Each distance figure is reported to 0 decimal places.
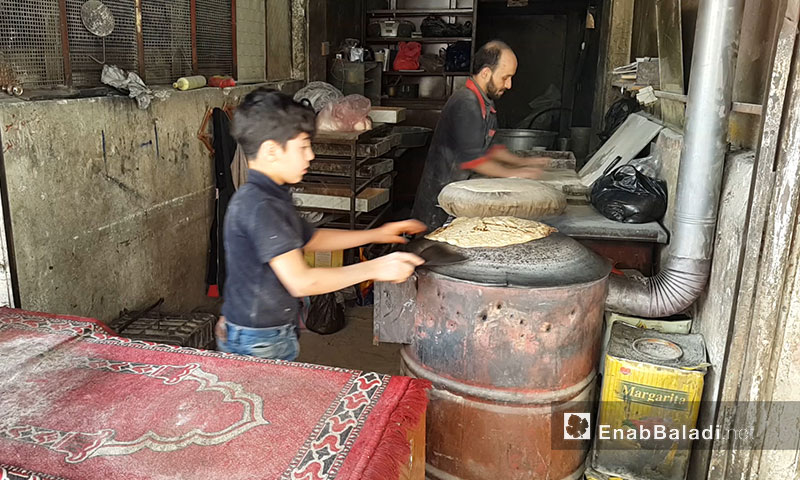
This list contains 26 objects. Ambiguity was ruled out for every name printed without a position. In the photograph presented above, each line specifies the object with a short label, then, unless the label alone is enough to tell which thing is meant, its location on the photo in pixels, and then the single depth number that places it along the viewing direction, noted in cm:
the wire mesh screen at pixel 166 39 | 406
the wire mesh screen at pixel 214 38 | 473
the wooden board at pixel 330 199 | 512
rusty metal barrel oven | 235
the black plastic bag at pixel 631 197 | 332
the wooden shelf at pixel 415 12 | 781
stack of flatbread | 256
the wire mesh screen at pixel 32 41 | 294
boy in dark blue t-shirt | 188
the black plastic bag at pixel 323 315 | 486
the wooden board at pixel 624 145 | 404
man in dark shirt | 356
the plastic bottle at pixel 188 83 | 427
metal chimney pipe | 256
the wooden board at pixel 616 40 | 604
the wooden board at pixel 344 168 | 507
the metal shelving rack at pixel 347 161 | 502
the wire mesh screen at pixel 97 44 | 340
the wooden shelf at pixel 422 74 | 773
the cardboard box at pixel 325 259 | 515
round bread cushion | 302
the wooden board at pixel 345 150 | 507
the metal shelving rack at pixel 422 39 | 772
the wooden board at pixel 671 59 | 362
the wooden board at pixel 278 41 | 595
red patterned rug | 159
